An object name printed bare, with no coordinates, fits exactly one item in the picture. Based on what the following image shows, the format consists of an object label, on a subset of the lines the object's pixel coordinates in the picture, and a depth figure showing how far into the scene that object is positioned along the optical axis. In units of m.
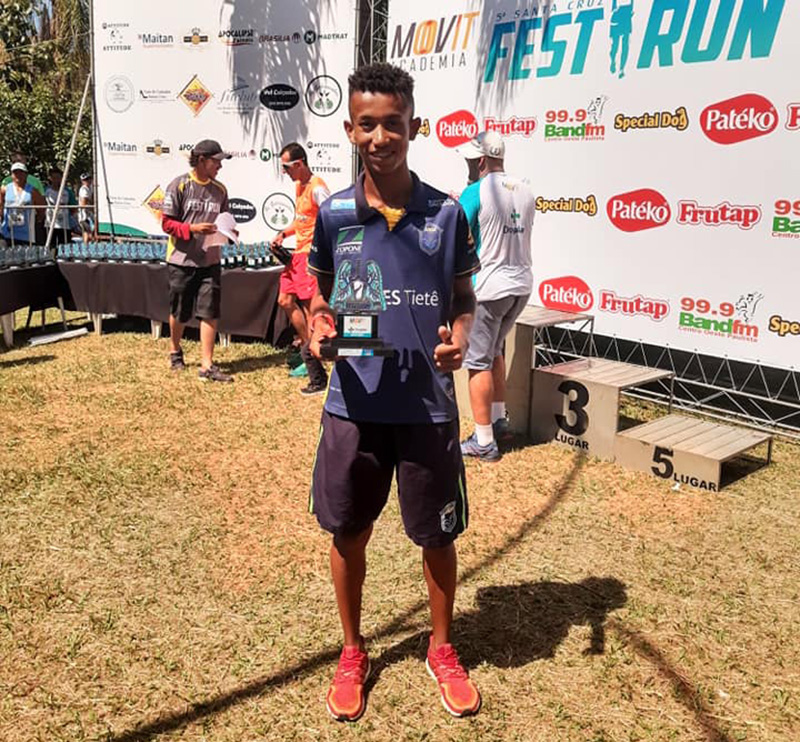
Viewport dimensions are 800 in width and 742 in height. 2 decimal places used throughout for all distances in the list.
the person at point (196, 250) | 6.71
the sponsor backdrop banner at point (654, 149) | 5.61
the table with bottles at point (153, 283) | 8.20
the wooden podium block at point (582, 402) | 5.17
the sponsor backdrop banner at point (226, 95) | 9.74
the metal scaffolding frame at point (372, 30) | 9.34
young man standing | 2.37
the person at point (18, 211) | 11.16
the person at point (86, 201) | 15.30
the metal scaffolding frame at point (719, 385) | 6.05
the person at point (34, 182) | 12.17
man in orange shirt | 6.55
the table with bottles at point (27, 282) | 7.86
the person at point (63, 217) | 12.50
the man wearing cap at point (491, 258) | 4.92
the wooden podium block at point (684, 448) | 4.71
